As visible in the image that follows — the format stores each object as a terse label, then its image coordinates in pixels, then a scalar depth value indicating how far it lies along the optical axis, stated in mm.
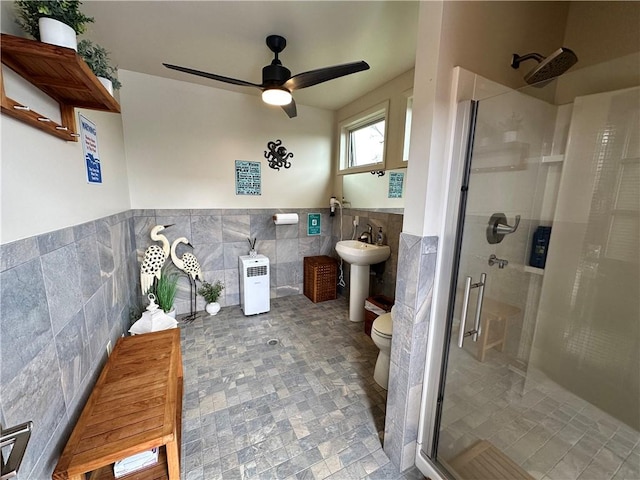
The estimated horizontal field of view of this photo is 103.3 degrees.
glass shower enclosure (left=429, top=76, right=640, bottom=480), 1275
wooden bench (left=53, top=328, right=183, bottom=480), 952
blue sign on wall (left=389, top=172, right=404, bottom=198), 2666
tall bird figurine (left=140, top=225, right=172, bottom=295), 2475
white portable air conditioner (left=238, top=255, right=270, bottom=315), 2941
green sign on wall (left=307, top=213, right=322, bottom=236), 3592
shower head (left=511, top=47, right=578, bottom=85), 1156
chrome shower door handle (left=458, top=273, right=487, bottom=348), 1206
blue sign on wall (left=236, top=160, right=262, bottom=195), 3084
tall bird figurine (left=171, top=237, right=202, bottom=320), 2764
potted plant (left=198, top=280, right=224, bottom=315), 2994
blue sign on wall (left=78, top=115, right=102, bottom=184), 1493
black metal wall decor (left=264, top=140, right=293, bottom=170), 3191
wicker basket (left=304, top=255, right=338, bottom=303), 3338
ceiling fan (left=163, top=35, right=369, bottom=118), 1730
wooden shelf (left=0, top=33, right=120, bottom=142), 776
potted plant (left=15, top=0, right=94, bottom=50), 826
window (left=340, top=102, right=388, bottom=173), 2848
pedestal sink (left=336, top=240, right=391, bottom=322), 2582
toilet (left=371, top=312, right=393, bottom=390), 1800
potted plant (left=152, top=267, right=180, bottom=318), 2490
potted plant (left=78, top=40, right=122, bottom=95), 1070
